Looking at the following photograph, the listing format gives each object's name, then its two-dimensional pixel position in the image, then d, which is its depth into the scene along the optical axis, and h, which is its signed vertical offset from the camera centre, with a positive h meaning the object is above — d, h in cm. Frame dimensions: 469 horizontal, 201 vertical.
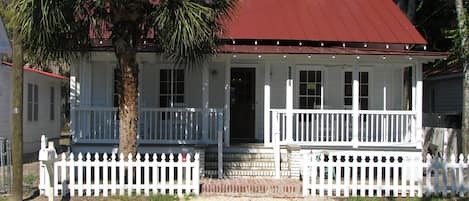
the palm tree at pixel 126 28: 980 +132
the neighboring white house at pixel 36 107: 1730 -34
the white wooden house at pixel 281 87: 1390 +31
